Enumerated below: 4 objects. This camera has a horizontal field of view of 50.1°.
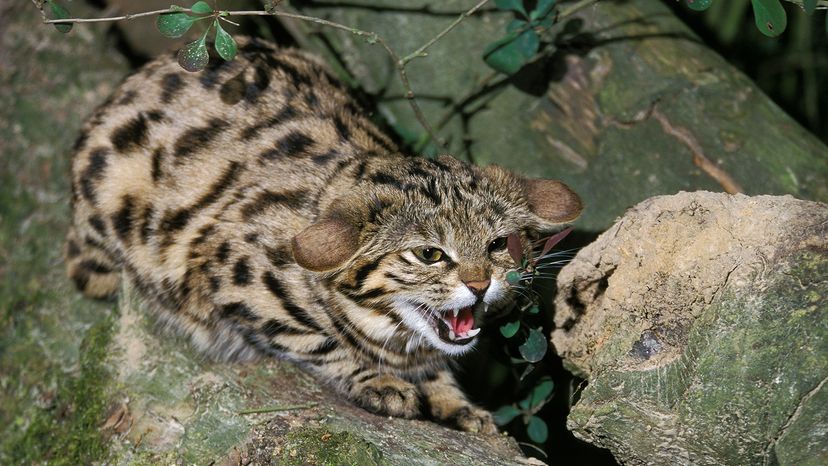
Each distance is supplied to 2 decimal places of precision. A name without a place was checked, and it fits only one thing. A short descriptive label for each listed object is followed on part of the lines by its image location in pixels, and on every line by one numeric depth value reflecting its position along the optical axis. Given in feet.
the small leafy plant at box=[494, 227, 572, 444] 12.48
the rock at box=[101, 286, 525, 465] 12.43
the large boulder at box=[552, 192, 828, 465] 10.10
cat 12.74
